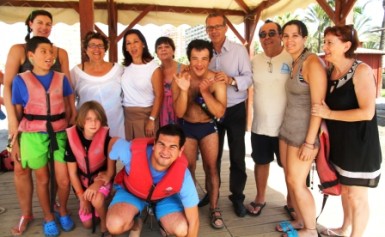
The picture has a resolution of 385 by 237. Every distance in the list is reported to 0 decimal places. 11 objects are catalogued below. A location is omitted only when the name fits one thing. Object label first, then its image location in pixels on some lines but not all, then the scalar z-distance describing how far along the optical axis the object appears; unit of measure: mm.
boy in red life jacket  2564
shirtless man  2660
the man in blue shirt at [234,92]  2979
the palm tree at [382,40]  28469
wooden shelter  6215
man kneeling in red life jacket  2346
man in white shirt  2838
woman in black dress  2191
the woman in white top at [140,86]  2984
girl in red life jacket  2631
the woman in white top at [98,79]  2926
